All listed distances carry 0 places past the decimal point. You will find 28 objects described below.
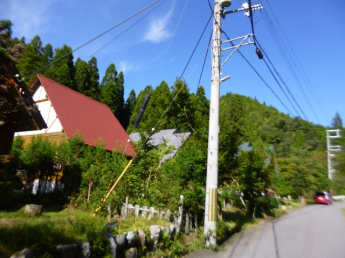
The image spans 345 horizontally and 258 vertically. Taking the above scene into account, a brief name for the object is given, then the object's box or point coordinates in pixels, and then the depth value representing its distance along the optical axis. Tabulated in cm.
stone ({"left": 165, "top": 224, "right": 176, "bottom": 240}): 634
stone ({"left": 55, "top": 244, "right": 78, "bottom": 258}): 382
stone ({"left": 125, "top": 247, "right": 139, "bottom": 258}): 501
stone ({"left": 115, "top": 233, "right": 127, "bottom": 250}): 491
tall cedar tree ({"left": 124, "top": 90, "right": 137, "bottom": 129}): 4103
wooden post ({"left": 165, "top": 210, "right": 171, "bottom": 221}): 760
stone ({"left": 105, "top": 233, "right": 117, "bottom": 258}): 463
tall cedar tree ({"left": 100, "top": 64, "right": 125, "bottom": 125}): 3719
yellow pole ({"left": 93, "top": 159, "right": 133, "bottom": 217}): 779
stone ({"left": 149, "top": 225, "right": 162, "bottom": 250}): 577
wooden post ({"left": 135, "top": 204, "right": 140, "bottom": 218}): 798
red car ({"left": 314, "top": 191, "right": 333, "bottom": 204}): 2599
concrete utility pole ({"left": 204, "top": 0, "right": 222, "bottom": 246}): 710
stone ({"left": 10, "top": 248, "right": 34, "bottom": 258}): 331
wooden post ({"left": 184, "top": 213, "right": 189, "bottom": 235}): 765
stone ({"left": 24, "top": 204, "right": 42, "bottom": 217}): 757
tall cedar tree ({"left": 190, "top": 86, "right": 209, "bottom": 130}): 4033
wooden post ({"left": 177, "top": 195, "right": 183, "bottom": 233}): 721
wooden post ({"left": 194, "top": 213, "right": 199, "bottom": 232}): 813
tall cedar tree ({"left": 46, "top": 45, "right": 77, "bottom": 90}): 3209
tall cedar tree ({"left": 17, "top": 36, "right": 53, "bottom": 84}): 3064
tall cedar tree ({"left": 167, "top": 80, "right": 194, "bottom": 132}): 2430
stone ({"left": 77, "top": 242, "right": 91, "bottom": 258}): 410
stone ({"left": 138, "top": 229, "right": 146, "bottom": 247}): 550
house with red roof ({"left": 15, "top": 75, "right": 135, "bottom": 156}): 1484
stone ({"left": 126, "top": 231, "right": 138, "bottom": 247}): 518
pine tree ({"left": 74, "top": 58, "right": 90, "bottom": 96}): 3603
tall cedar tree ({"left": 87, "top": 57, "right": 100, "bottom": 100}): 3709
